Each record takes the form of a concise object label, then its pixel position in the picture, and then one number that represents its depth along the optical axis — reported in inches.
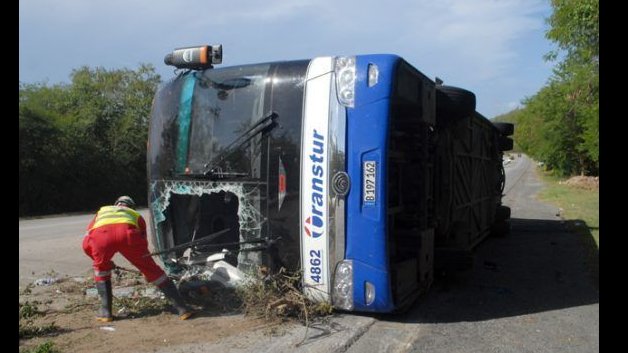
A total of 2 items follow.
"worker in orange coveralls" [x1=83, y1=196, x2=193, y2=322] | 209.6
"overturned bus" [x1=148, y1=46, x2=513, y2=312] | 197.8
